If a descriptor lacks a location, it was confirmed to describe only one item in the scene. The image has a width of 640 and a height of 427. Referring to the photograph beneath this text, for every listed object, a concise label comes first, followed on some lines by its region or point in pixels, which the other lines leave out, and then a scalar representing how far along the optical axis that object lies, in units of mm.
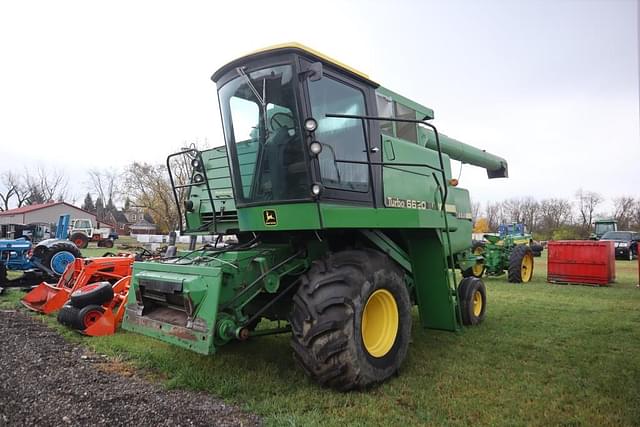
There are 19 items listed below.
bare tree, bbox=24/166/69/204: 69000
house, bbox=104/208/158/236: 68688
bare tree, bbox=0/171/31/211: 66812
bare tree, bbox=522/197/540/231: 70625
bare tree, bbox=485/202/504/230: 80500
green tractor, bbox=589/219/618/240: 31677
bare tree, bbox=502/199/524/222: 75212
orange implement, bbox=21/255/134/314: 7043
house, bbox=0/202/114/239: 56000
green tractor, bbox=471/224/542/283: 12867
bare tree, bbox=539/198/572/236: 67125
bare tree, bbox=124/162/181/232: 37688
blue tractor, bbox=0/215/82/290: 10422
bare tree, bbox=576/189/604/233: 70250
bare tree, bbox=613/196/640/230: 54750
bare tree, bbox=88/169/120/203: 77125
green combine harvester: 3715
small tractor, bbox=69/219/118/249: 31078
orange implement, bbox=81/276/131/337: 5703
